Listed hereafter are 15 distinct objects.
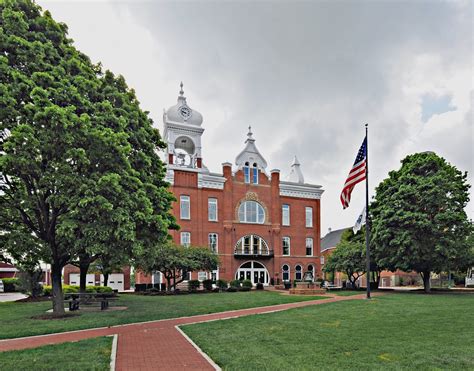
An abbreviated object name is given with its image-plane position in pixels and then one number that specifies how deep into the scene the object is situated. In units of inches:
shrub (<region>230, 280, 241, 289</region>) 1407.5
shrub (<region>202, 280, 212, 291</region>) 1392.7
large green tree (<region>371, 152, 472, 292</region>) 1079.0
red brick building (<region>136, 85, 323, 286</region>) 1617.9
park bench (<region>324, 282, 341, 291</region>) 1371.2
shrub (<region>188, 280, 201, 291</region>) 1355.6
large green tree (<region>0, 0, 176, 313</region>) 505.7
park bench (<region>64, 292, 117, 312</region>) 692.8
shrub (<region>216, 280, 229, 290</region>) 1433.6
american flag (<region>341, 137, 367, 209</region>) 888.9
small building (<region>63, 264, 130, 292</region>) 1578.5
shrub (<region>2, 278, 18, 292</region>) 1617.9
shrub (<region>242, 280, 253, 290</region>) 1420.5
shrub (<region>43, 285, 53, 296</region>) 1122.2
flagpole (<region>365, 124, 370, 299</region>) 901.3
